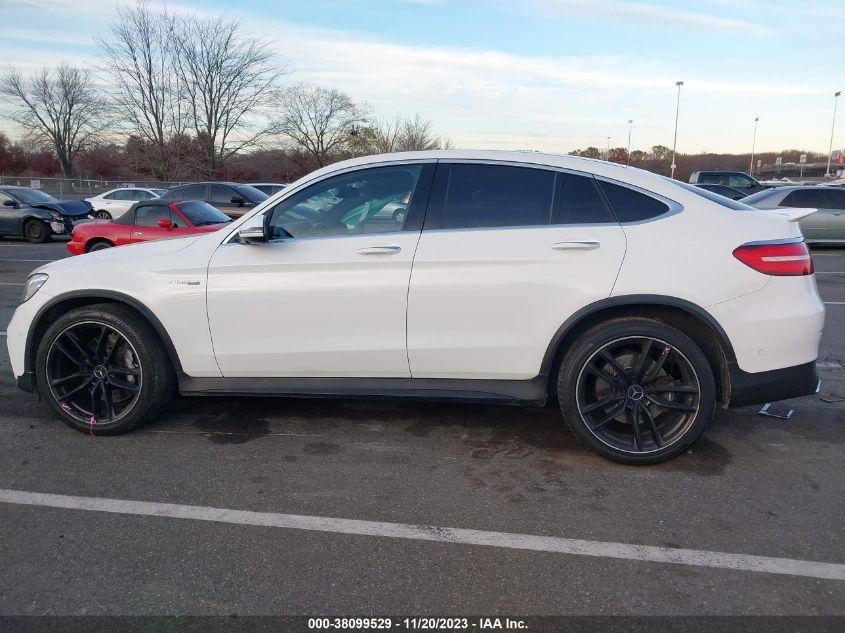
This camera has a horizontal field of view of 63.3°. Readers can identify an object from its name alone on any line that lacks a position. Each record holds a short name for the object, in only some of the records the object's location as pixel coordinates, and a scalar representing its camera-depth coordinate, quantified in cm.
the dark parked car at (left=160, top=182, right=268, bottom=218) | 1825
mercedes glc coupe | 378
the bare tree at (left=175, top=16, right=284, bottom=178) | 4388
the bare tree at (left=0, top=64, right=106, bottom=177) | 5519
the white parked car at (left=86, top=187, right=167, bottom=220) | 2309
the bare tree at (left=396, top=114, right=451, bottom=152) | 4244
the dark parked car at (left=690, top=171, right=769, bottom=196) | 2717
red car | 1174
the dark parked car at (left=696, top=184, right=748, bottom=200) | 2162
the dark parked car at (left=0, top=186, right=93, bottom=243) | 1867
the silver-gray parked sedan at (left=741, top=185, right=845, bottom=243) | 1594
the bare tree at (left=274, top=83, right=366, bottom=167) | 4559
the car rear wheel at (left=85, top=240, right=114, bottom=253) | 1232
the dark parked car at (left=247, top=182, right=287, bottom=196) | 2256
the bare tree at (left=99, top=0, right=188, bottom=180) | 4409
